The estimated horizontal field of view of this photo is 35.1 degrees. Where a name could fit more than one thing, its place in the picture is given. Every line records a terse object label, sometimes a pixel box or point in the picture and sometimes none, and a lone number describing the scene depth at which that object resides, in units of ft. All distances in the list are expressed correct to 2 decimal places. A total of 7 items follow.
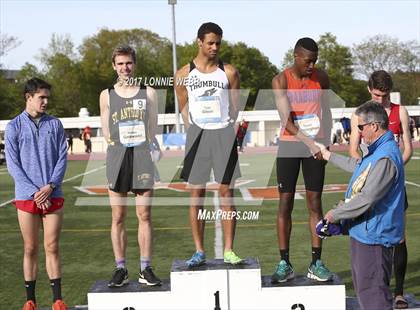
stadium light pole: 106.81
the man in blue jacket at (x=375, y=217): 13.08
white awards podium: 16.90
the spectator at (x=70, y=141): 116.82
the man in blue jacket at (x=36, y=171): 16.88
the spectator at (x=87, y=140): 113.75
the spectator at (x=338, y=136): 122.44
